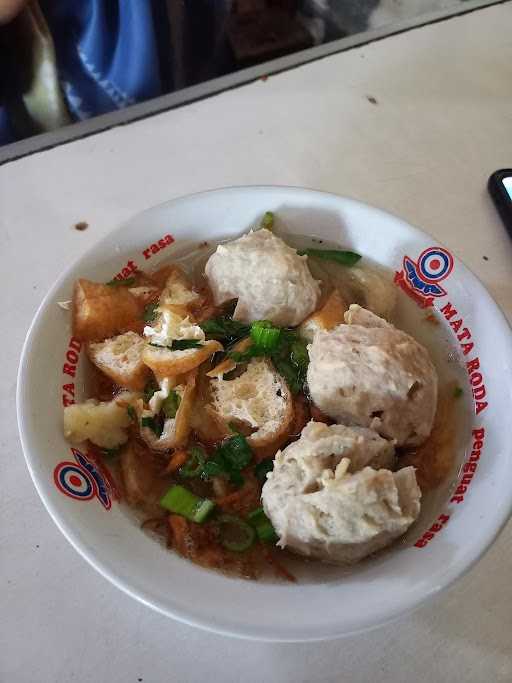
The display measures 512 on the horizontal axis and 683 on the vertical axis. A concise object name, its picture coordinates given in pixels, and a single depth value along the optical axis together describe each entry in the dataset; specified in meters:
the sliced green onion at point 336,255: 0.25
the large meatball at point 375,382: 0.20
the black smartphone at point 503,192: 0.30
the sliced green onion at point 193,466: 0.21
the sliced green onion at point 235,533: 0.19
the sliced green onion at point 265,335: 0.22
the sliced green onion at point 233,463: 0.21
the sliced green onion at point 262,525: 0.19
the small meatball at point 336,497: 0.16
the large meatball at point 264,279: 0.22
